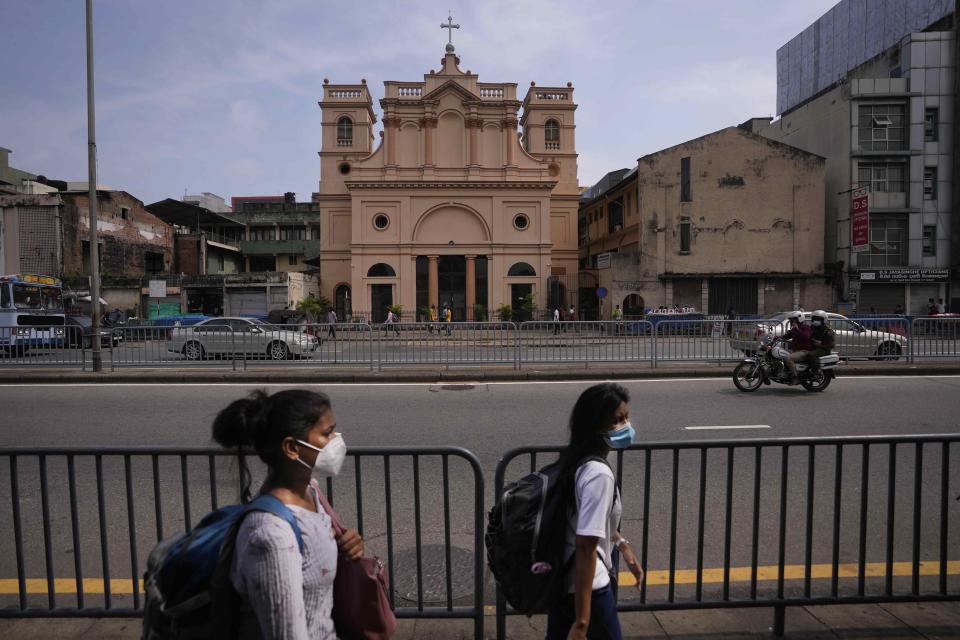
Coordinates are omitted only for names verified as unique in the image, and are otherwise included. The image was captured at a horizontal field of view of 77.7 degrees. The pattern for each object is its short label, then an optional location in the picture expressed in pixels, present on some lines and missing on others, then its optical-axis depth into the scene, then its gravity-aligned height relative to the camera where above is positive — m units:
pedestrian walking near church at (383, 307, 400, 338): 13.60 -0.72
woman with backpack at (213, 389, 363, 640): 1.59 -0.65
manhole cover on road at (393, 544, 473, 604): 3.65 -1.82
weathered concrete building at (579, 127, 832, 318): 33.84 +3.56
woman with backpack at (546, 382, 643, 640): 2.20 -0.84
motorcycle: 10.42 -1.42
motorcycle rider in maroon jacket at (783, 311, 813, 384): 10.32 -0.91
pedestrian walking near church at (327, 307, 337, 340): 13.54 -0.79
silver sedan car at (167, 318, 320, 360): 13.76 -1.02
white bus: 19.42 -0.02
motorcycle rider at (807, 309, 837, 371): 10.50 -0.84
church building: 37.62 +5.56
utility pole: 13.53 +2.46
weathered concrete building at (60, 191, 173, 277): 35.31 +4.08
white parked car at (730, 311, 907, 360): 13.65 -1.16
